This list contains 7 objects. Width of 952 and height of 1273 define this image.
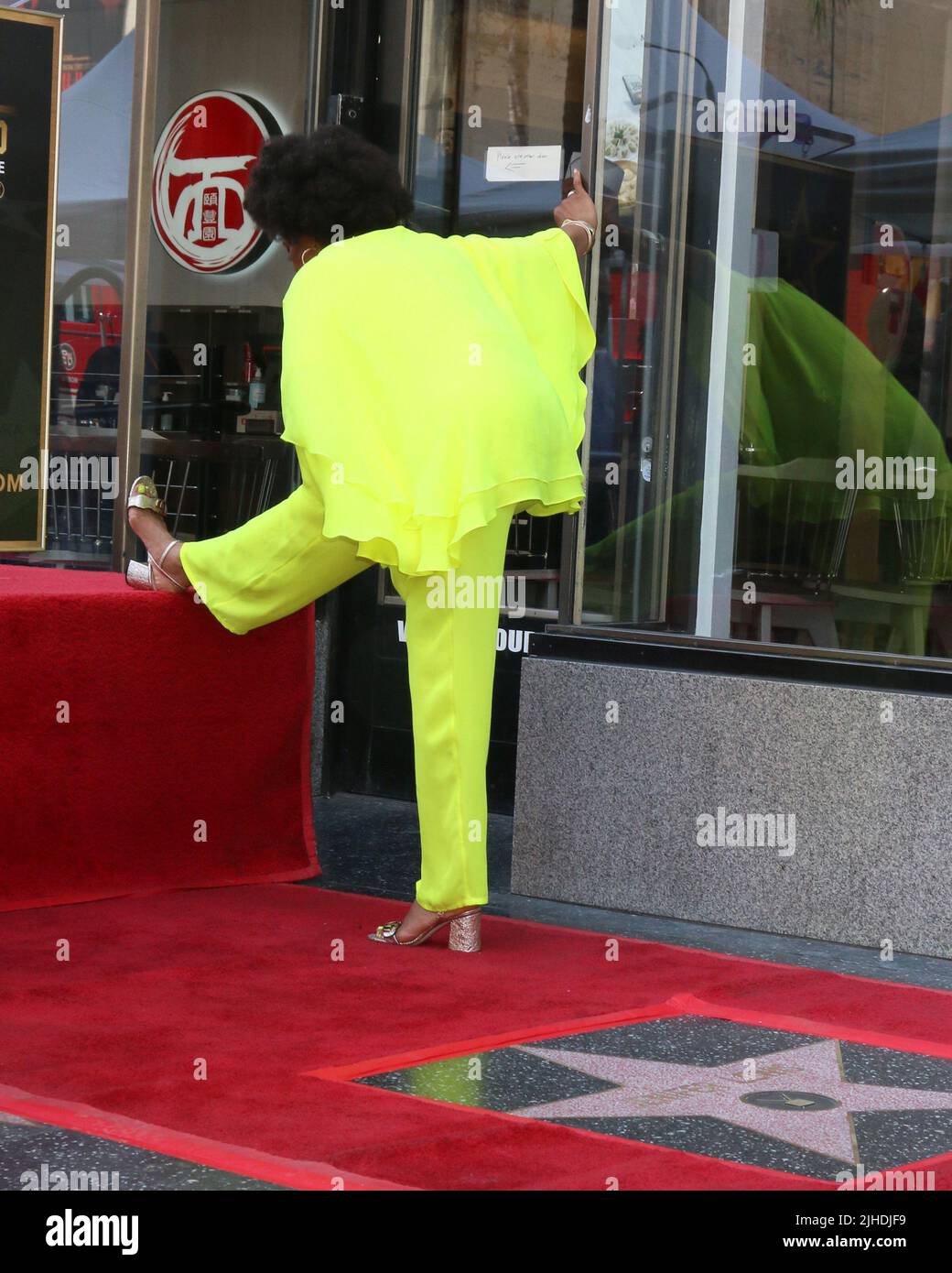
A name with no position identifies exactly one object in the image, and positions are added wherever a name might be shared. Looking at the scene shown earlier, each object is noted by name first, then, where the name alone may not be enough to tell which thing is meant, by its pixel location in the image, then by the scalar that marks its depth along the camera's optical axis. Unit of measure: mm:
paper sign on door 6645
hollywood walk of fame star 3506
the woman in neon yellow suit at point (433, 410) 4723
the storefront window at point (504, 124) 6633
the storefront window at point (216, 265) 7113
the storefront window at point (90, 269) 7105
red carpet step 5207
